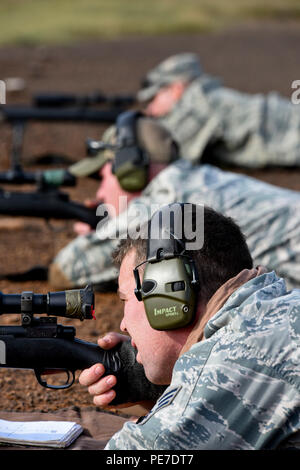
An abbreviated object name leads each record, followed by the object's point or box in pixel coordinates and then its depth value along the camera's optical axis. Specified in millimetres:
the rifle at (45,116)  10711
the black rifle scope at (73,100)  11008
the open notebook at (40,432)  2979
